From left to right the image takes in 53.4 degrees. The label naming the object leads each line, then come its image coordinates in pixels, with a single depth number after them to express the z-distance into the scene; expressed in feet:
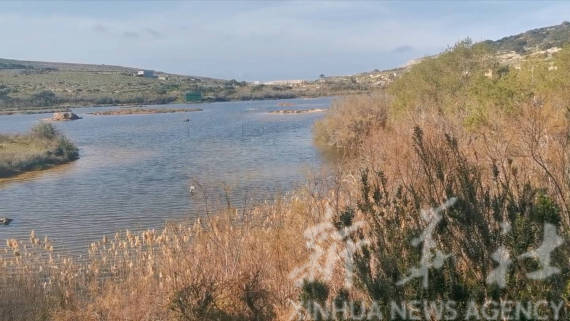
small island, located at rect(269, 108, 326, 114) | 275.59
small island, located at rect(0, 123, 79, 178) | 122.93
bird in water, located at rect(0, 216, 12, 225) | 72.84
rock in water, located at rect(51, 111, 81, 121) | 293.02
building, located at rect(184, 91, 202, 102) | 456.04
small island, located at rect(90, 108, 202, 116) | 344.49
